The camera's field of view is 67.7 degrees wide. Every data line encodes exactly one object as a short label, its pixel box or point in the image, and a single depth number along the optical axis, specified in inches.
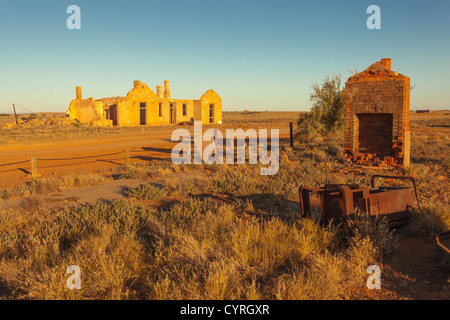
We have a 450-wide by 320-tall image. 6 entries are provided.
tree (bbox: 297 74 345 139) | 730.8
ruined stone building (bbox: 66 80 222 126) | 1337.4
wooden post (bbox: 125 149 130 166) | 564.1
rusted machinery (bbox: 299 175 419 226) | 196.1
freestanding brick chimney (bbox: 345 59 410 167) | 407.8
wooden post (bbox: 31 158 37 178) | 465.9
